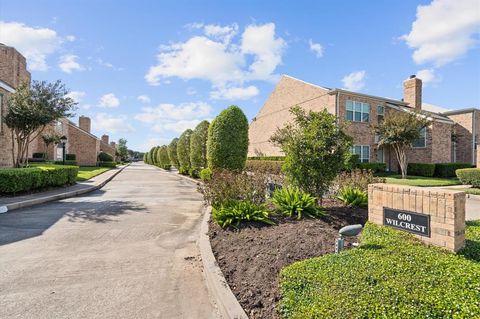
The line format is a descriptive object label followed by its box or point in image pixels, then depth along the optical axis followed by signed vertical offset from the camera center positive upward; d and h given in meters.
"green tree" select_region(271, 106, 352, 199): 6.79 +0.20
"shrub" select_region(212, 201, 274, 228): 5.95 -1.17
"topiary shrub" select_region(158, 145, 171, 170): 41.81 +0.27
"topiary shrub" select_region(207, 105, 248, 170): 14.78 +1.07
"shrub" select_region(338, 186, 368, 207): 7.20 -0.93
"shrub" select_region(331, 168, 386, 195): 8.28 -0.58
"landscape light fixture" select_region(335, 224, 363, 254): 3.76 -0.93
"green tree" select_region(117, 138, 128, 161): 78.06 +3.08
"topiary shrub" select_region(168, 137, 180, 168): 32.88 +1.04
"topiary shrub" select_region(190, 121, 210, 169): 20.61 +1.18
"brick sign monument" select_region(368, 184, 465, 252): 3.71 -0.73
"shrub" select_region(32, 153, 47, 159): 28.26 +0.34
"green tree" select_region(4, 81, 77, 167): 13.03 +2.43
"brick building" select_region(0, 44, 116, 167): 14.76 +2.61
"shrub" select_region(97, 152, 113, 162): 46.42 +0.35
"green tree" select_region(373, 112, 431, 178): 19.98 +2.40
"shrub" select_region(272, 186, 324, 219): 6.18 -0.97
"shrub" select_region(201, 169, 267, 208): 6.76 -0.71
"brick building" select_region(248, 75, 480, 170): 23.28 +3.95
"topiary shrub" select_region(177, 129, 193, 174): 25.39 +0.89
